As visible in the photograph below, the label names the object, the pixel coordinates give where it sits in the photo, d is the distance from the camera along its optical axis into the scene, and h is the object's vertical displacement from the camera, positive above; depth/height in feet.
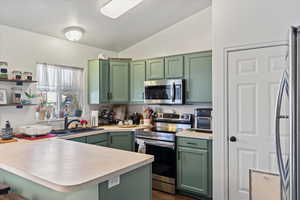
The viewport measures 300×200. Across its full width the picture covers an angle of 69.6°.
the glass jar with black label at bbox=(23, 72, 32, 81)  9.84 +1.17
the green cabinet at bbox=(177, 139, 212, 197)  9.26 -3.10
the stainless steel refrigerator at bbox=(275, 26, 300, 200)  3.82 -0.18
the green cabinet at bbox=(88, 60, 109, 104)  12.64 +1.18
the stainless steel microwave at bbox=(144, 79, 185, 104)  11.29 +0.53
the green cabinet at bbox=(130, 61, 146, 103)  12.86 +1.27
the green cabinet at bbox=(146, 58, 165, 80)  12.10 +1.83
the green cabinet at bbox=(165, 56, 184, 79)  11.44 +1.83
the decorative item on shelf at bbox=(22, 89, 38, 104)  9.92 +0.21
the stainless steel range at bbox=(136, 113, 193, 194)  10.21 -2.61
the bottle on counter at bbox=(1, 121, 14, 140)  8.54 -1.25
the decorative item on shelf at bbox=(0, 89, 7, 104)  9.11 +0.23
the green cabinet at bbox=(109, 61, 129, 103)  12.99 +1.19
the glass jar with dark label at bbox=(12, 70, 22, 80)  9.45 +1.17
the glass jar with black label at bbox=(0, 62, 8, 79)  9.04 +1.32
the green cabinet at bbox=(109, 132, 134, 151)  11.53 -2.12
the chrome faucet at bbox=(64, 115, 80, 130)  11.00 -1.12
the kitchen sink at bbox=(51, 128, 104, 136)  10.33 -1.50
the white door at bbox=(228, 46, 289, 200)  7.69 -0.39
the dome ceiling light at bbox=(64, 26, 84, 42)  10.25 +3.27
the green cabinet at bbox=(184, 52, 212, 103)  10.59 +1.23
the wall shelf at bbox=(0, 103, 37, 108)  9.02 -0.16
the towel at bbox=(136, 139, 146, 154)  11.05 -2.31
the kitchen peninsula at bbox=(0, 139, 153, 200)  4.04 -1.41
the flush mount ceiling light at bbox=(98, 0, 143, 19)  8.09 +3.65
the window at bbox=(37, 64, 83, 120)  11.11 +0.59
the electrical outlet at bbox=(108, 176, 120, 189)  4.46 -1.70
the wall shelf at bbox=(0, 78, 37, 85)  9.13 +0.90
